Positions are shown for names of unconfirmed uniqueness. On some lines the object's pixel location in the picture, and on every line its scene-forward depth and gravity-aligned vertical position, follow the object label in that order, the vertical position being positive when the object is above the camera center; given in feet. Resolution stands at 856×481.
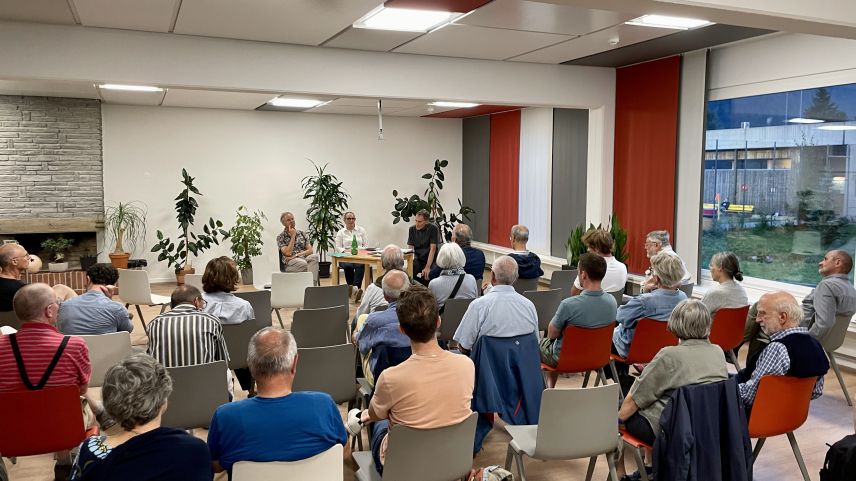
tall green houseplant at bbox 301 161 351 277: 35.42 -1.05
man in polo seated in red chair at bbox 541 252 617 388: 13.65 -2.33
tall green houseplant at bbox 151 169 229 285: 33.37 -2.46
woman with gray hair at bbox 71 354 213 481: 6.31 -2.51
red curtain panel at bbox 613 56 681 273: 24.23 +1.83
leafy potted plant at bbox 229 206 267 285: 34.65 -2.62
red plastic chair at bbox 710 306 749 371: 14.96 -3.02
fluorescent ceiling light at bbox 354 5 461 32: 17.25 +4.81
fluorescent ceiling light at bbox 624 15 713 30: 18.03 +4.90
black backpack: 6.97 -2.86
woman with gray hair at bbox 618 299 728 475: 9.79 -2.56
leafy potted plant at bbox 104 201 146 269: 32.83 -1.74
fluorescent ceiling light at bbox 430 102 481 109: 33.12 +4.59
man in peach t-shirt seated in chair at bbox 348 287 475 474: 8.93 -2.61
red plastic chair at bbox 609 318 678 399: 14.07 -3.14
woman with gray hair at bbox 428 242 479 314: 17.15 -2.24
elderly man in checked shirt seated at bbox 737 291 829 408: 10.23 -2.39
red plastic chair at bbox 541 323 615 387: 13.70 -3.25
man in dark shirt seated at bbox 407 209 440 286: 27.17 -1.90
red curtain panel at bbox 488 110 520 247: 36.47 +1.22
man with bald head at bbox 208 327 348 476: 7.63 -2.70
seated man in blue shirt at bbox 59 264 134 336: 14.03 -2.68
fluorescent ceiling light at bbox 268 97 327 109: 31.45 +4.52
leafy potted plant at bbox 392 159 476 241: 37.76 -0.71
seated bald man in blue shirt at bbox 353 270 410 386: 11.94 -2.57
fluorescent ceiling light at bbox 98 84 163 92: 27.02 +4.38
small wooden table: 26.91 -2.74
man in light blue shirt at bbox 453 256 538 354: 12.48 -2.36
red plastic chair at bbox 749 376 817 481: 10.19 -3.30
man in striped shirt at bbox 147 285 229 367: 11.74 -2.60
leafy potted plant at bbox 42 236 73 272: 31.40 -2.89
